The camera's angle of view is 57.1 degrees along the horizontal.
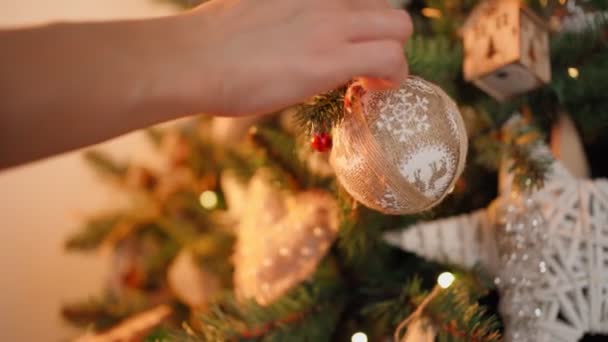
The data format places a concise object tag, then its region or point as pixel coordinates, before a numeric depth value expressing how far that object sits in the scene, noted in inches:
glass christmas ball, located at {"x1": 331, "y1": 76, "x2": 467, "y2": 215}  14.5
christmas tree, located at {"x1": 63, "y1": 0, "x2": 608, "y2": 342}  15.1
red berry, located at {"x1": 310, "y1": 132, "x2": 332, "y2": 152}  17.1
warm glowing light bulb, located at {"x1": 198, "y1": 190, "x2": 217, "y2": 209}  31.9
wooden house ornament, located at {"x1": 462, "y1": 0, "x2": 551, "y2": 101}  19.6
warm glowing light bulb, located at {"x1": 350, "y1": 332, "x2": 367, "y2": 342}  19.8
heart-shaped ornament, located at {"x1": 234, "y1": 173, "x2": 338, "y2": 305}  22.1
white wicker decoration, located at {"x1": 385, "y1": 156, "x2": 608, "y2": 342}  18.0
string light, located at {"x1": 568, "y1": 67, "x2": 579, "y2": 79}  22.0
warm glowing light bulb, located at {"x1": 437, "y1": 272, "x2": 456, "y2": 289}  18.9
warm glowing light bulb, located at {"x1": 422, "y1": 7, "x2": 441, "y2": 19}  24.4
